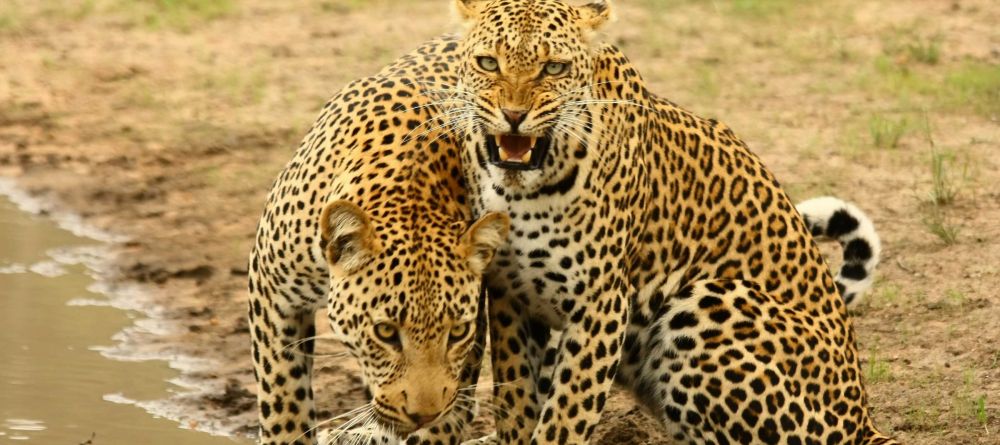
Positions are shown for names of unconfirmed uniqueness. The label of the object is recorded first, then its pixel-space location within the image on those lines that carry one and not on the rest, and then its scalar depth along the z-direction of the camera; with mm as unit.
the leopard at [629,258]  14289
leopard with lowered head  13633
